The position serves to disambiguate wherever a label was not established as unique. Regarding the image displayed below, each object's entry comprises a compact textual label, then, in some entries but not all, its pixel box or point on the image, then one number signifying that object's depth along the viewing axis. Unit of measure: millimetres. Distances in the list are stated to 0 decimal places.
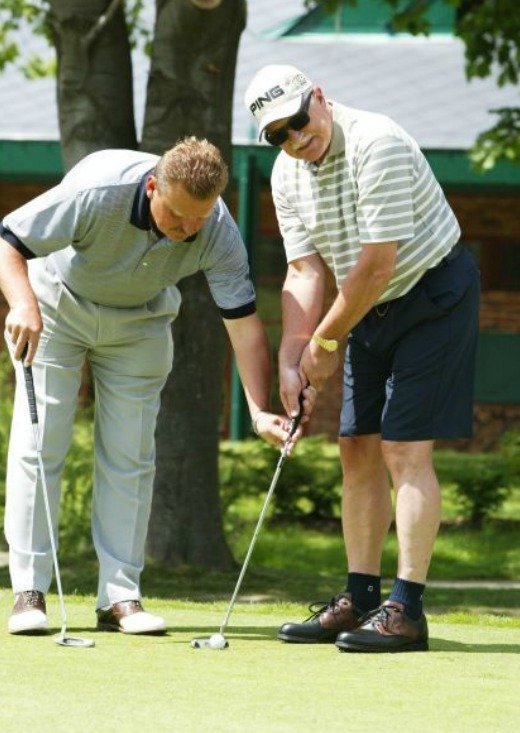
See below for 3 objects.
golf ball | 10828
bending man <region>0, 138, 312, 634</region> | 10984
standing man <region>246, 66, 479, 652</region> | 10750
